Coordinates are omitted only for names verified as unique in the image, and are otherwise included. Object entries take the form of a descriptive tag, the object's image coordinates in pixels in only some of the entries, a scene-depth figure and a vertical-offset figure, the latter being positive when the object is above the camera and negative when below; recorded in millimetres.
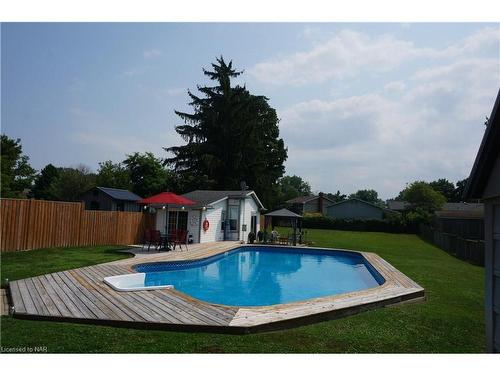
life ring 19828 -405
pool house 19531 +90
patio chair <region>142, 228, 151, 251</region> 16016 -890
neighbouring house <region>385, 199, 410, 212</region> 61481 +3299
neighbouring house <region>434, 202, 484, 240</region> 25922 +194
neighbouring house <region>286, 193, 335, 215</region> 58103 +2630
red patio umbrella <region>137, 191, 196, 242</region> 15781 +721
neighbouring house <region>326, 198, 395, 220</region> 49906 +1779
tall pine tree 35531 +7676
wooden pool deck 5770 -1629
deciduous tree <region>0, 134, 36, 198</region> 28259 +4006
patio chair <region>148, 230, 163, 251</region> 16219 -1014
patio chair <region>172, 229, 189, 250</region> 16712 -1025
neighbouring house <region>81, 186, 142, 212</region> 29281 +1208
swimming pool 10398 -2020
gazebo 21141 +280
